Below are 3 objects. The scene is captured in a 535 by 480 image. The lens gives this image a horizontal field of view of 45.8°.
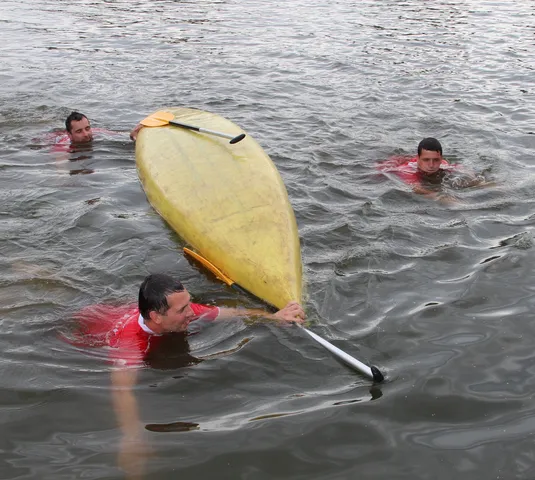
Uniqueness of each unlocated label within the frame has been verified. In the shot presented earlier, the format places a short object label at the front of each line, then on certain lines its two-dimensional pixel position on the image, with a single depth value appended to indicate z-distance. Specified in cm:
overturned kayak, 506
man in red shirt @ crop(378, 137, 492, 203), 721
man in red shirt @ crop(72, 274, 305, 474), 395
